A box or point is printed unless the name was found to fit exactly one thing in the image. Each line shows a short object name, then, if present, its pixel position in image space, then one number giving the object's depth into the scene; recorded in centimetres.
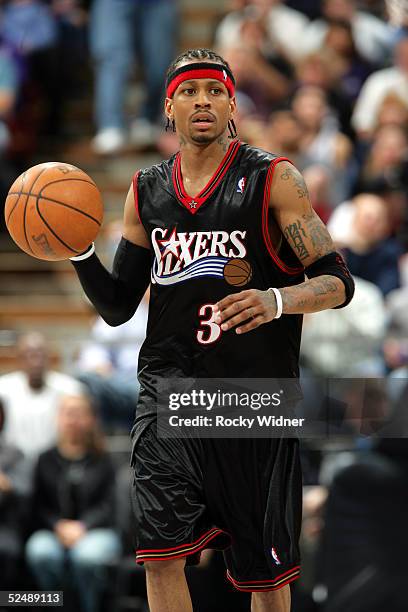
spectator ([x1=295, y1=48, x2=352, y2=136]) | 2131
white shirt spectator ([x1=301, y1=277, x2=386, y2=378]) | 1541
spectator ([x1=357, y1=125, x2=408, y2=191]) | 1912
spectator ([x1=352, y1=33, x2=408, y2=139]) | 2081
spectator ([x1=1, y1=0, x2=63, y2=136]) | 2305
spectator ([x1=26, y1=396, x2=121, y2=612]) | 1459
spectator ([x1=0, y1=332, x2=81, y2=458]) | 1592
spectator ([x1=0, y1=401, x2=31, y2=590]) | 1462
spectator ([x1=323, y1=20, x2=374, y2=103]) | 2208
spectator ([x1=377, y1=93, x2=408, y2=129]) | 1981
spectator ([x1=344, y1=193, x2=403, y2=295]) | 1686
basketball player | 885
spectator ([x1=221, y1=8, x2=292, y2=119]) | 2178
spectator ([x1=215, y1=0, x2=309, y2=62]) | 2273
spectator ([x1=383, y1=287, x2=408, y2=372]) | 1516
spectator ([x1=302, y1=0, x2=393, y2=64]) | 2241
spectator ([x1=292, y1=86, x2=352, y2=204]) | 1962
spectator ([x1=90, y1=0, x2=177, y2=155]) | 2206
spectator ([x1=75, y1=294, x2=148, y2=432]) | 1564
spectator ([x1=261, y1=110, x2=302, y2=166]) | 1987
